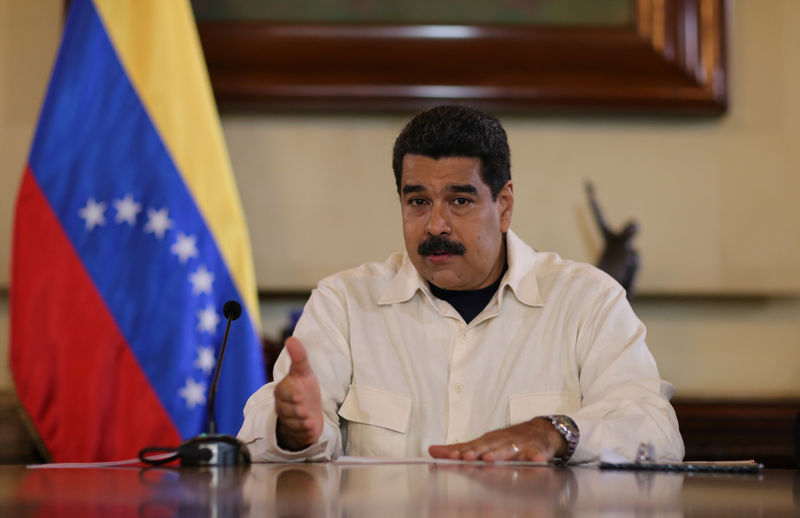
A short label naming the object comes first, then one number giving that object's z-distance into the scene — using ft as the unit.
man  14.74
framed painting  21.94
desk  6.72
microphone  11.09
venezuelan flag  18.74
